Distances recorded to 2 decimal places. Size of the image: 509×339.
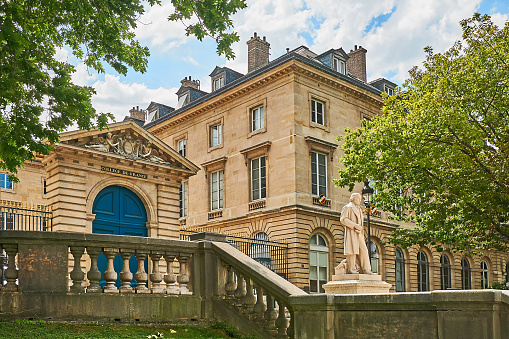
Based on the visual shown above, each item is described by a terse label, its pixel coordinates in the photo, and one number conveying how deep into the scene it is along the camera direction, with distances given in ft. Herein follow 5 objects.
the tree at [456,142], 70.74
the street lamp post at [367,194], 78.12
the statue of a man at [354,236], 48.16
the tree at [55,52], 29.99
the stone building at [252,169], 73.36
